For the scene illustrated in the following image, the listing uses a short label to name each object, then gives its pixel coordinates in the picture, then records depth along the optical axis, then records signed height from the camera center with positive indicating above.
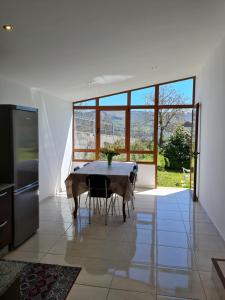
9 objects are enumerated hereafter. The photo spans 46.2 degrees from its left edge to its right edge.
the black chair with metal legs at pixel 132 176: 4.60 -0.64
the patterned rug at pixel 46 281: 2.50 -1.46
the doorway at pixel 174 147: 7.21 -0.19
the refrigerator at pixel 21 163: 3.25 -0.31
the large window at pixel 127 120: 7.09 +0.56
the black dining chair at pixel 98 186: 4.42 -0.79
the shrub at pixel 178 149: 7.32 -0.24
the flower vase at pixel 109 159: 5.38 -0.40
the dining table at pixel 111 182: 4.46 -0.73
